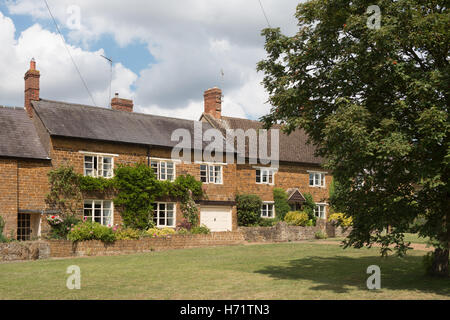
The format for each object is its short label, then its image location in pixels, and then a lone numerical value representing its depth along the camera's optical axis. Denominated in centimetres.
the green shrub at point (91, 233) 2338
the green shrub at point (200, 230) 2908
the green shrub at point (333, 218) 3430
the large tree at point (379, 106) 1162
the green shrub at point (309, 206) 3616
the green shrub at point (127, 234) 2489
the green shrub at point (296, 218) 3356
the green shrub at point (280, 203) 3519
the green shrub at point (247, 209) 3341
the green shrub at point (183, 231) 2805
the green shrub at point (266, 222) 3381
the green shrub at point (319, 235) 3184
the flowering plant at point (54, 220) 2561
